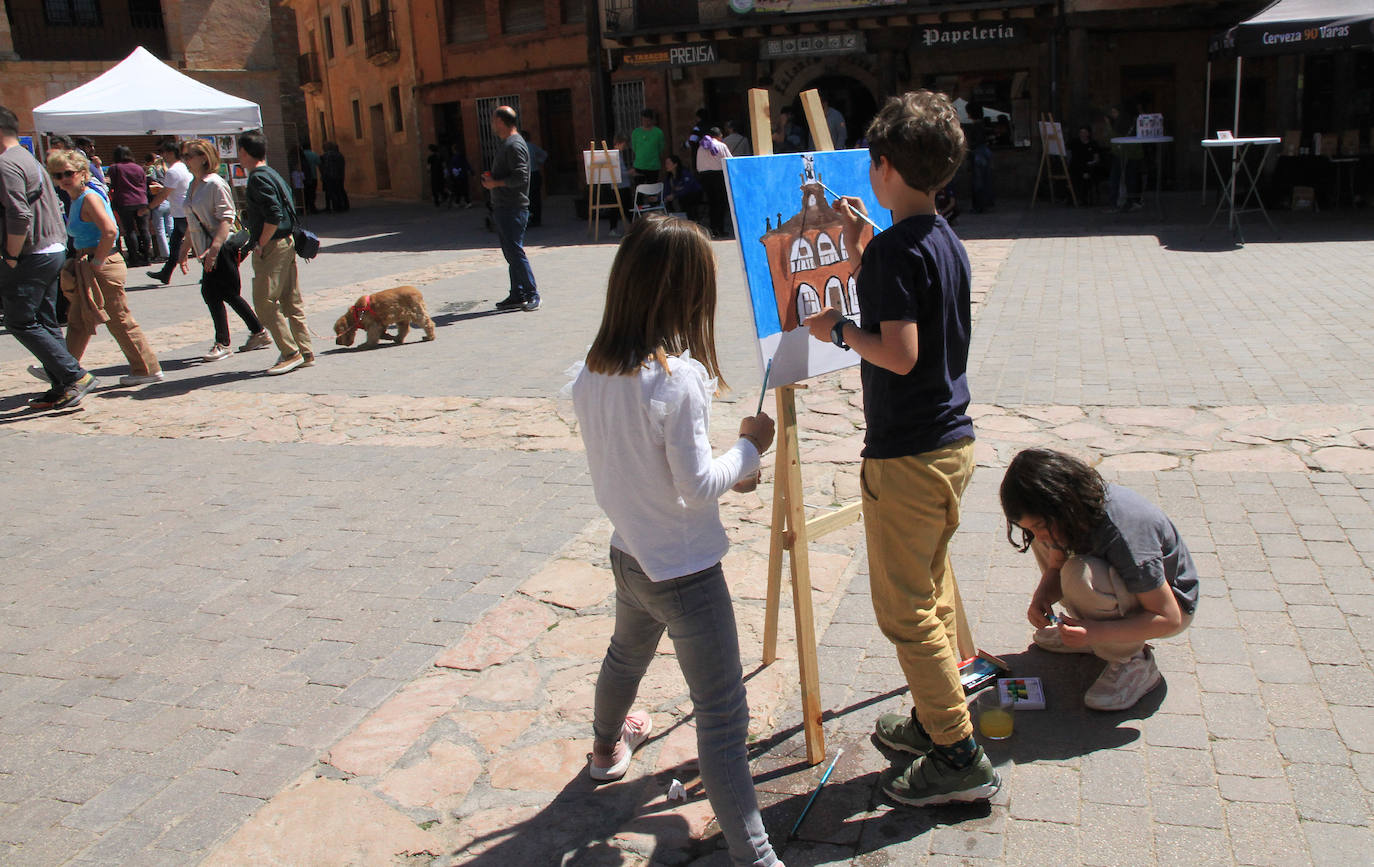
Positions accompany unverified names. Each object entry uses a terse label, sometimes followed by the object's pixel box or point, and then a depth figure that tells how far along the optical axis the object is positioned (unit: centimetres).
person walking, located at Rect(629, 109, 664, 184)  1734
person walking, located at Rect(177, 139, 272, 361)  824
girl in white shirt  226
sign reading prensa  1975
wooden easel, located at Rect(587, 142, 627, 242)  1580
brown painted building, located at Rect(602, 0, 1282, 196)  1819
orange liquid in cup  293
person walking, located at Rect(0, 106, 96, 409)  666
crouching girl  279
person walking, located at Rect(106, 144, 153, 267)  1496
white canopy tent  1405
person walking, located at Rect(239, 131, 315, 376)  763
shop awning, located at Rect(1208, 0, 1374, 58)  1123
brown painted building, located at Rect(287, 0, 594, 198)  2422
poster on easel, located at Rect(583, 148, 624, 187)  1575
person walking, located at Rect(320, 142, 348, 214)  2781
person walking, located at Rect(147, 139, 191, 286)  1272
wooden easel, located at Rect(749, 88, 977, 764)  286
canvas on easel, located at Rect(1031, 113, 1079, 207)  1633
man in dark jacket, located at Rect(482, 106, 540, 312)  963
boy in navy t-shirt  234
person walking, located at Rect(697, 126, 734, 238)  1391
